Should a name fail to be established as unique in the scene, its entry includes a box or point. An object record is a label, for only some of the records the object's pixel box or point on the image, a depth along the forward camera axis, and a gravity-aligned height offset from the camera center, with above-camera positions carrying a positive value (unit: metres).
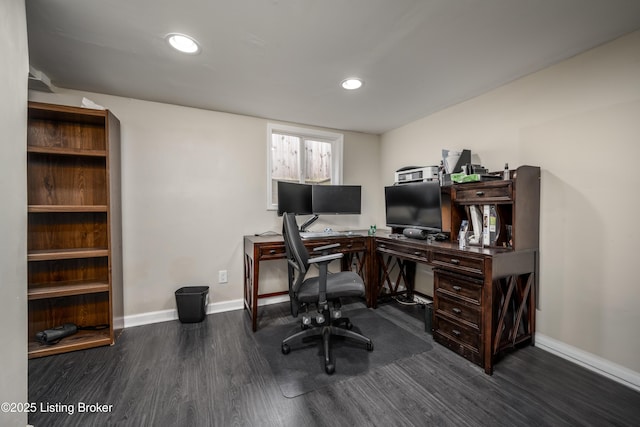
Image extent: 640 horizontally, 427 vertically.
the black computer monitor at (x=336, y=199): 2.90 +0.15
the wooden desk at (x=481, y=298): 1.71 -0.66
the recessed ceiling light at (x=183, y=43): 1.54 +1.09
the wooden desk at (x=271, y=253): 2.33 -0.42
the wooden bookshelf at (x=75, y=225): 1.97 -0.11
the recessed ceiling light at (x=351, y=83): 2.07 +1.10
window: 3.04 +0.72
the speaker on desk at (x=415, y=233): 2.47 -0.23
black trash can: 2.42 -0.92
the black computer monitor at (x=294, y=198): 2.68 +0.15
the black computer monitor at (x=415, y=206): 2.38 +0.05
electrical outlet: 2.75 -0.72
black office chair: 1.81 -0.59
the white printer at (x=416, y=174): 2.56 +0.41
